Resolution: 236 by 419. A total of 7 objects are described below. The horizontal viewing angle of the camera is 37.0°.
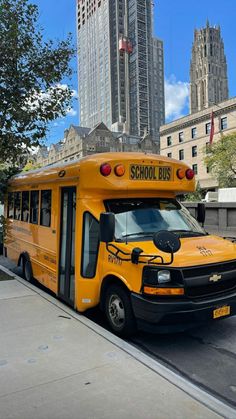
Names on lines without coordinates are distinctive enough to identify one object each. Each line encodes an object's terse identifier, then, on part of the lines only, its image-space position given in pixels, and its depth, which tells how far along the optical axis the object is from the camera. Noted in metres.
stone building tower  123.69
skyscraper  135.38
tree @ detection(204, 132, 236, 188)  40.62
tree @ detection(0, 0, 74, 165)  7.87
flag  49.28
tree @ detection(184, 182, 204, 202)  26.30
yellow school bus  4.23
